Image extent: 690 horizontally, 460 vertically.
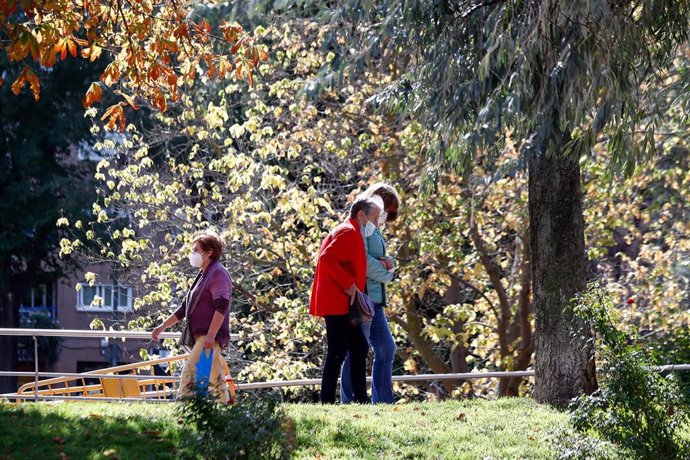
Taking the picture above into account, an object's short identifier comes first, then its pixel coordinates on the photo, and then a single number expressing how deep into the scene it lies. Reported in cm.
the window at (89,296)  8775
